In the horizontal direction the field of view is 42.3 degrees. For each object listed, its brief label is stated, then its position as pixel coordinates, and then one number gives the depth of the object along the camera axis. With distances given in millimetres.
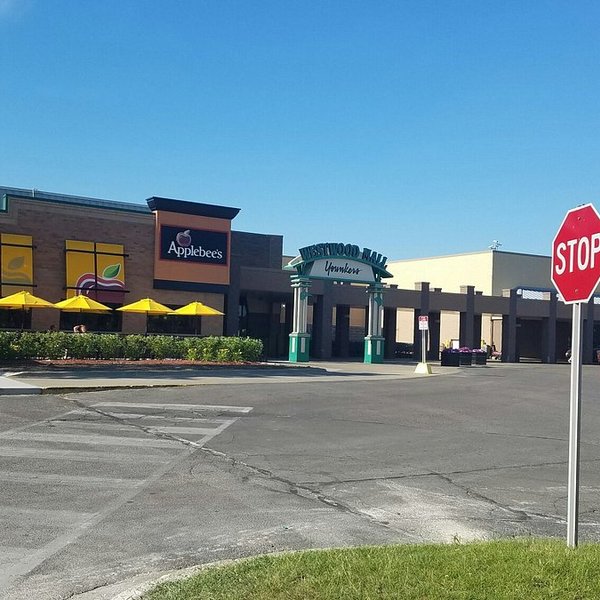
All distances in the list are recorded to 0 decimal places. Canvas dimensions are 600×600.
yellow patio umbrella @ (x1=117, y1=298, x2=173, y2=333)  31547
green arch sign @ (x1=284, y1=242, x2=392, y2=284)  38438
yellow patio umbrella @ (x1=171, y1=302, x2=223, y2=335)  32531
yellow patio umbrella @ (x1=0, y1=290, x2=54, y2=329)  28016
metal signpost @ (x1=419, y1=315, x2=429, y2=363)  33906
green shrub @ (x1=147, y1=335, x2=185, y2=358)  29406
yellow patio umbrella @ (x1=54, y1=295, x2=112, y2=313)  29500
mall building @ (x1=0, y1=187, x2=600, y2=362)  32875
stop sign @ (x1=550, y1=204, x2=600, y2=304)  5297
